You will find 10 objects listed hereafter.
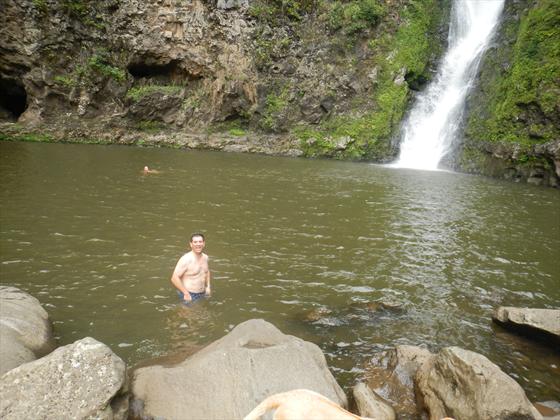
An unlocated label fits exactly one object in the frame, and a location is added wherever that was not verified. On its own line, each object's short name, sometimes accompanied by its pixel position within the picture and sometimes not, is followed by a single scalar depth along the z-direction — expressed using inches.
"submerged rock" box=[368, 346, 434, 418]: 195.3
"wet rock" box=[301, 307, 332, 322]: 273.1
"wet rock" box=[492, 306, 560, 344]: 245.3
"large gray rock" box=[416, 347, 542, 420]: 164.6
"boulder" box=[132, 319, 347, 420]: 163.5
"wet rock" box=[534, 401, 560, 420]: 186.0
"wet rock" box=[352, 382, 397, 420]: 177.4
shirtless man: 286.0
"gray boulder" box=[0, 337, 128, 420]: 133.8
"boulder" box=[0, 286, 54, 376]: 174.9
